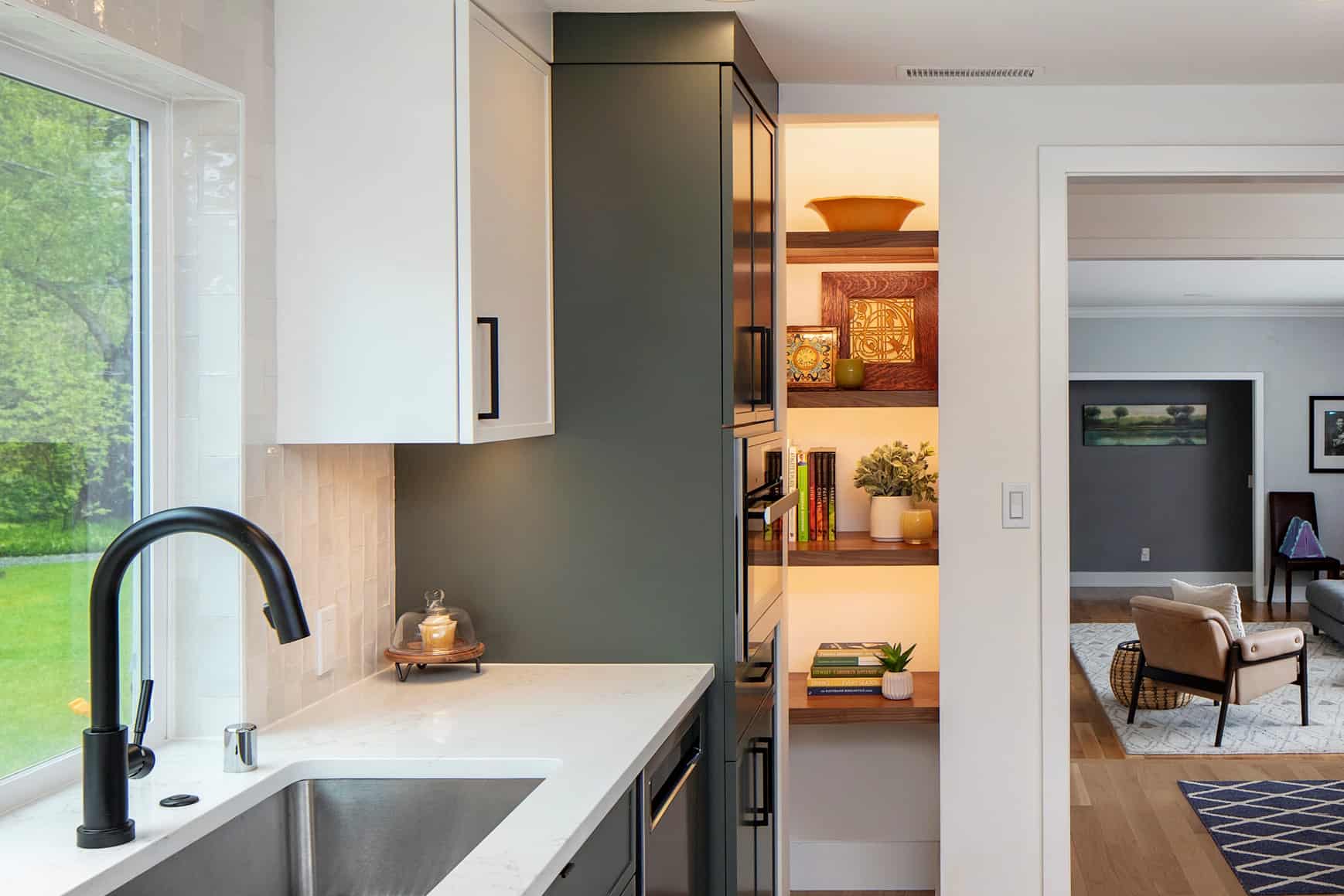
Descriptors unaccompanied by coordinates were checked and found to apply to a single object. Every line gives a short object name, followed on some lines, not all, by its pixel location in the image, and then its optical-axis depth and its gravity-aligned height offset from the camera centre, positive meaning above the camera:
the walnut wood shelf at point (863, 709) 3.25 -0.79
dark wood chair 10.59 -0.76
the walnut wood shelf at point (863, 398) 3.21 +0.08
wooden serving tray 2.21 -0.43
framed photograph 10.67 -0.08
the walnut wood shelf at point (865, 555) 3.23 -0.35
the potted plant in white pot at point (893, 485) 3.46 -0.17
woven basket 6.68 -1.50
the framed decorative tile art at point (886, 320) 3.48 +0.32
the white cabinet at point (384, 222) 1.92 +0.34
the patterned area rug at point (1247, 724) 5.99 -1.64
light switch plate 3.09 -0.21
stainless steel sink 1.67 -0.58
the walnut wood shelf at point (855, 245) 3.27 +0.51
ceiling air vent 2.89 +0.88
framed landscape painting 11.23 +0.02
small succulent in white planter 3.34 -0.71
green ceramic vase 3.36 +0.16
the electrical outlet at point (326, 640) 2.09 -0.38
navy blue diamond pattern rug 4.09 -1.58
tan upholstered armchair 5.98 -1.19
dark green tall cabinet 2.40 +0.00
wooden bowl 3.34 +0.61
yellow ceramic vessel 3.41 -0.29
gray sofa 8.51 -1.35
